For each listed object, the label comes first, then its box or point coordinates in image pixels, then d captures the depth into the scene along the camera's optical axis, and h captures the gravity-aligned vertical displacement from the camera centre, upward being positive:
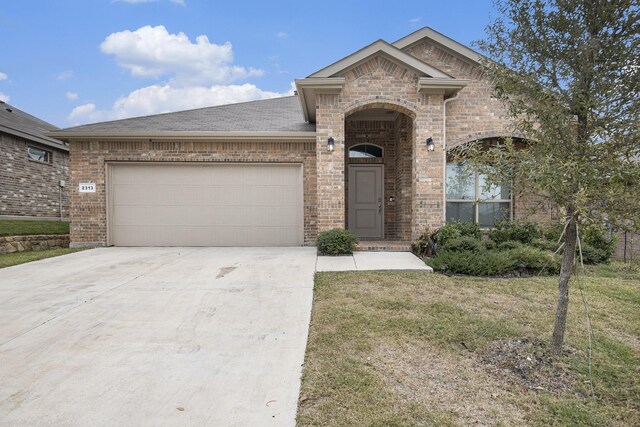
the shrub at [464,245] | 6.81 -0.73
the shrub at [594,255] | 7.57 -1.05
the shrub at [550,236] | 7.51 -0.65
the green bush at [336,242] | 7.84 -0.77
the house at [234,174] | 9.20 +0.92
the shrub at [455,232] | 7.29 -0.53
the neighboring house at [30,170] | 12.05 +1.47
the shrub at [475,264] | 6.26 -1.01
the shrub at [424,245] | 7.81 -0.85
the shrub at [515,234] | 7.80 -0.61
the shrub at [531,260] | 6.46 -0.98
